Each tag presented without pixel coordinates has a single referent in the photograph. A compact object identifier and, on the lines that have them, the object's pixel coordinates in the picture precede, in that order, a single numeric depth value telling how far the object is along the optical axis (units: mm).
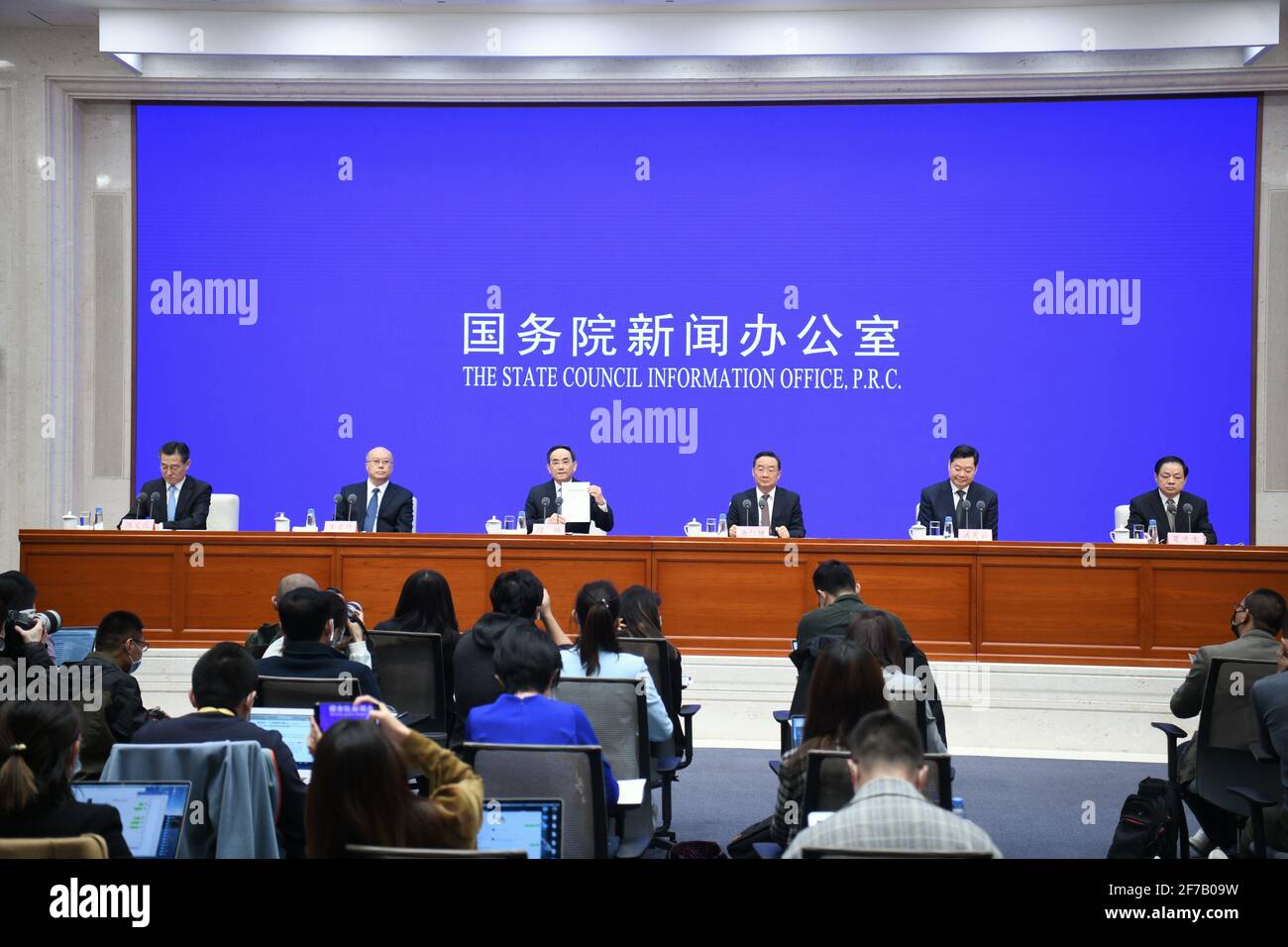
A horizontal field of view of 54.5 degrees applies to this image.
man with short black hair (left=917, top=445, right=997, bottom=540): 7457
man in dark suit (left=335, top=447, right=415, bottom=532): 7605
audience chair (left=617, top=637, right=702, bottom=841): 4441
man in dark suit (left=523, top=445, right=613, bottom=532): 7492
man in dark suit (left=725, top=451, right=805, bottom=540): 7547
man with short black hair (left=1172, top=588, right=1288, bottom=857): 4305
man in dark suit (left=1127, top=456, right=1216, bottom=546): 7188
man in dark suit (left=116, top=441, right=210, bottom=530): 7566
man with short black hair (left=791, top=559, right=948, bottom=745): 4465
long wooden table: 6426
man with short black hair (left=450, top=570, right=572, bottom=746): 4238
